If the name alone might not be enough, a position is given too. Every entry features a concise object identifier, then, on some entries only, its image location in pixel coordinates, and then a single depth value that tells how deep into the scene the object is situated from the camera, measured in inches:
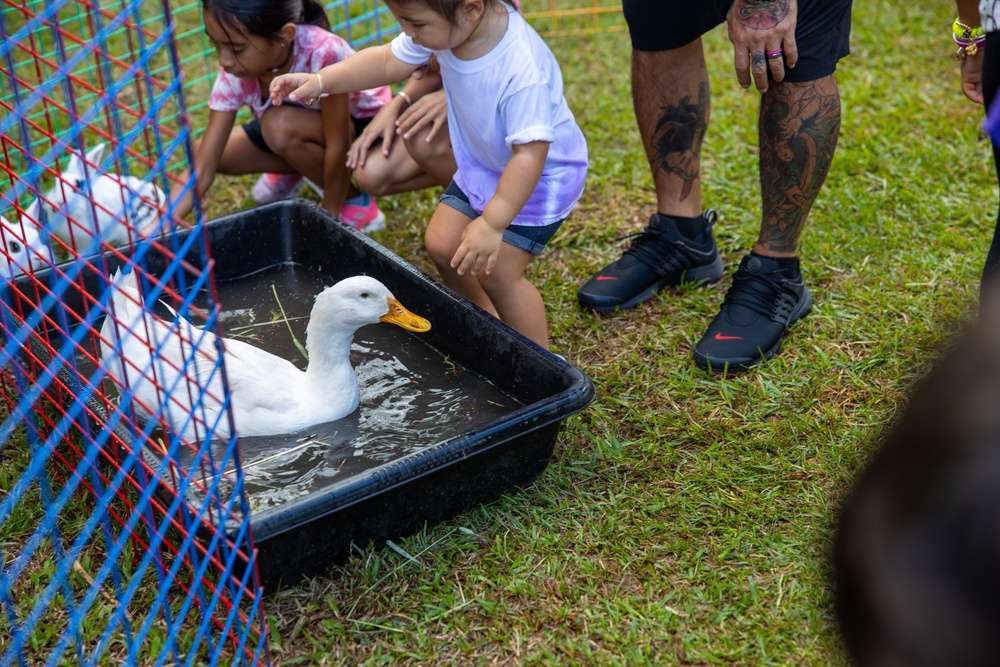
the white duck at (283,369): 87.6
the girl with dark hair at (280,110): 112.0
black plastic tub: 74.0
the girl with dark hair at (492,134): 86.8
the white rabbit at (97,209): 125.6
